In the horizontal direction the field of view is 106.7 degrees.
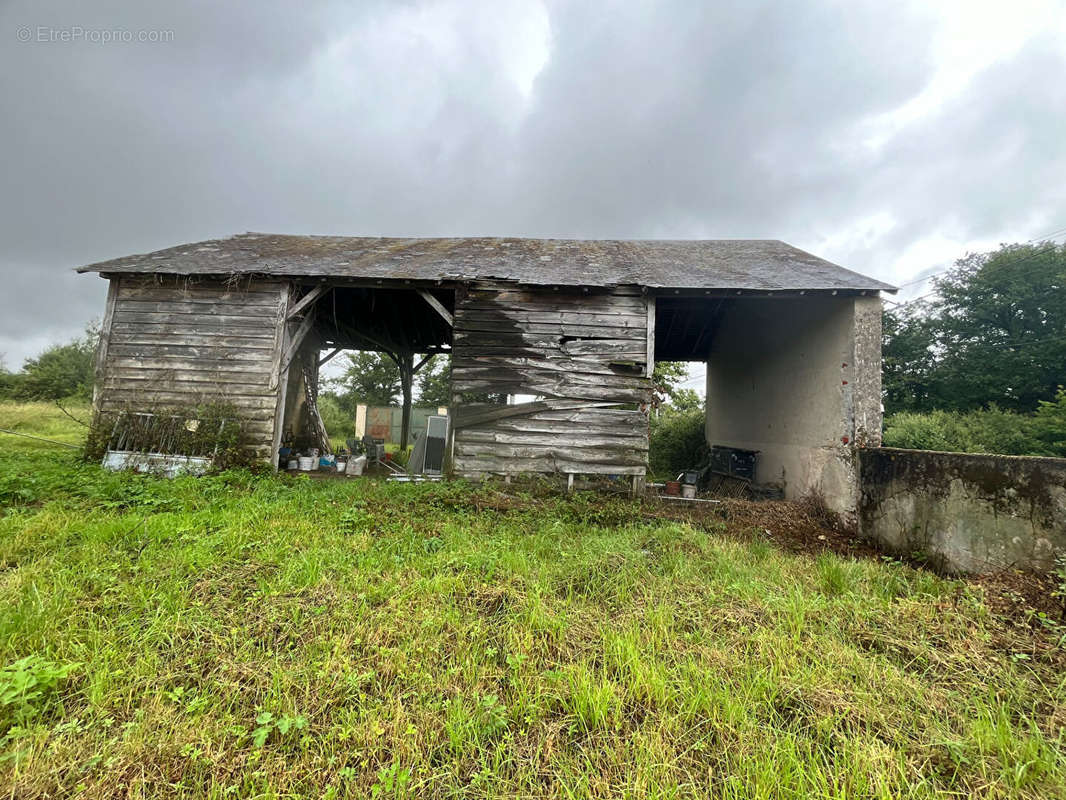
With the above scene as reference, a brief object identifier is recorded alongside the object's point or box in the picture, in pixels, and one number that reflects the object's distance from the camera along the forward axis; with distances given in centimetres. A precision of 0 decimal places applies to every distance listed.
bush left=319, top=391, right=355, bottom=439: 1744
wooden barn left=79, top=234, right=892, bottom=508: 651
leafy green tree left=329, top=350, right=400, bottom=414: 2378
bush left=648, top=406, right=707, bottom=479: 1231
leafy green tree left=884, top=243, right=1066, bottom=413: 1623
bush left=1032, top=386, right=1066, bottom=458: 1091
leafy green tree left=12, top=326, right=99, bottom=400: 2031
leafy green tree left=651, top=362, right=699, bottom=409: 1883
